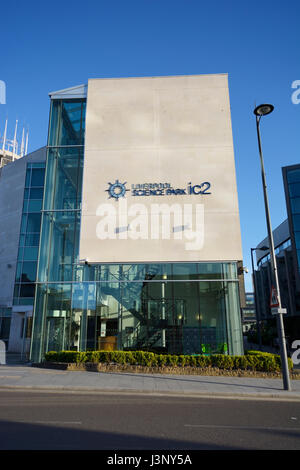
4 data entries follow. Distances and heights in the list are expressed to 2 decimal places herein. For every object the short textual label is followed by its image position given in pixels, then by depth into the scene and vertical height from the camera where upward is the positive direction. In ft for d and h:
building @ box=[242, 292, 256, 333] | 277.37 +12.14
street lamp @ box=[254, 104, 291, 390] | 40.43 +8.06
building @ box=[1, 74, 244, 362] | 59.67 +20.65
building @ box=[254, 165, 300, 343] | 119.34 +29.18
